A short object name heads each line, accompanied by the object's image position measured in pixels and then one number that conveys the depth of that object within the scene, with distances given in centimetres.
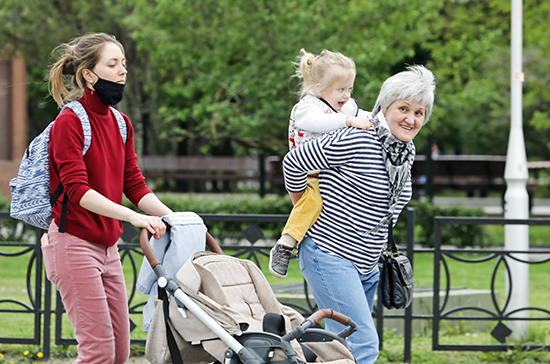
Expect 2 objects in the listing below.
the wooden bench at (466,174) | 3897
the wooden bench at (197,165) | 5353
